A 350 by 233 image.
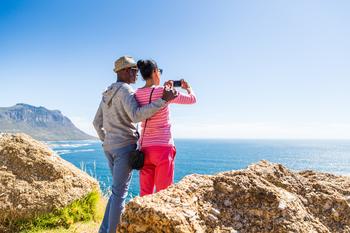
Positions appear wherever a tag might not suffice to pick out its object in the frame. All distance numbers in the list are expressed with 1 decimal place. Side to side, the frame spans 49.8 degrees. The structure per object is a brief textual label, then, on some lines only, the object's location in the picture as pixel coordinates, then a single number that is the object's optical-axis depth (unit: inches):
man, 195.2
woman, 185.5
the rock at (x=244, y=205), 97.3
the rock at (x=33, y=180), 247.1
